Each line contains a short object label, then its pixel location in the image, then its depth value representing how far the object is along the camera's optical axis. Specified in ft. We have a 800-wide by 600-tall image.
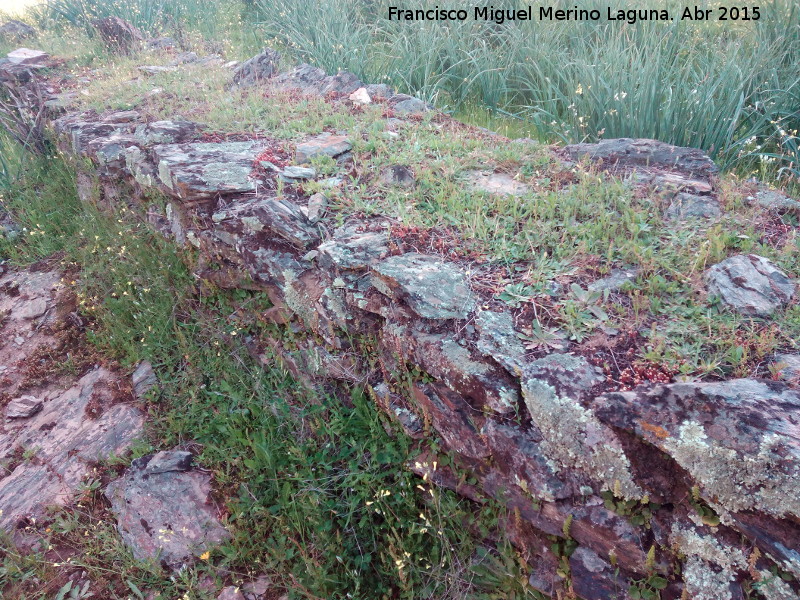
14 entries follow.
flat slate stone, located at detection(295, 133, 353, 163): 13.87
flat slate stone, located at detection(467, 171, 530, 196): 12.11
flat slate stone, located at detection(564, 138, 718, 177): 12.64
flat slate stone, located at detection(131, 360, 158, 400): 12.41
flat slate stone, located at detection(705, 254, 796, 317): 8.04
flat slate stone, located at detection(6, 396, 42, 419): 12.68
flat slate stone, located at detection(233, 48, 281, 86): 20.71
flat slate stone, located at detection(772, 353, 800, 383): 6.90
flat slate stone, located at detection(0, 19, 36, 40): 31.32
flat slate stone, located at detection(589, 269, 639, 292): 8.93
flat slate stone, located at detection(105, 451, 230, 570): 9.58
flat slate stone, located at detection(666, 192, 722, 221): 10.61
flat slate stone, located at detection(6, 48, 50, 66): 25.96
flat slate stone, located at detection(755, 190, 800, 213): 10.68
